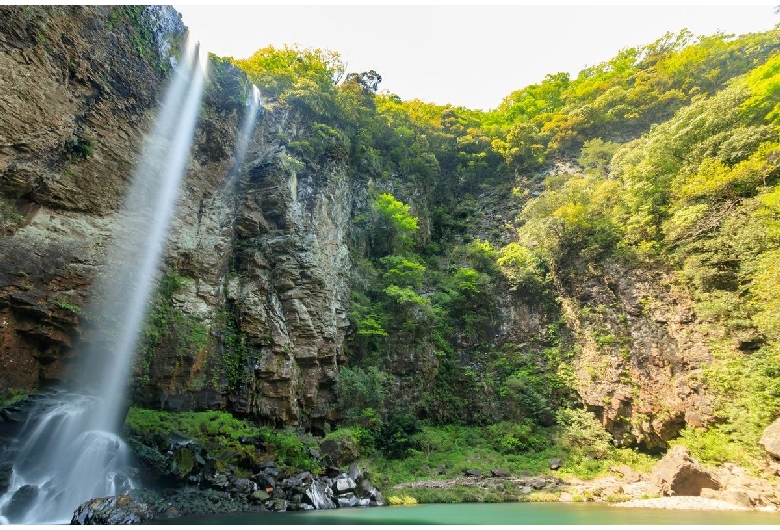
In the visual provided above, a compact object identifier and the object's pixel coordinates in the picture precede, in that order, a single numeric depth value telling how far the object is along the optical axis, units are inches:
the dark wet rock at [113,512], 287.1
